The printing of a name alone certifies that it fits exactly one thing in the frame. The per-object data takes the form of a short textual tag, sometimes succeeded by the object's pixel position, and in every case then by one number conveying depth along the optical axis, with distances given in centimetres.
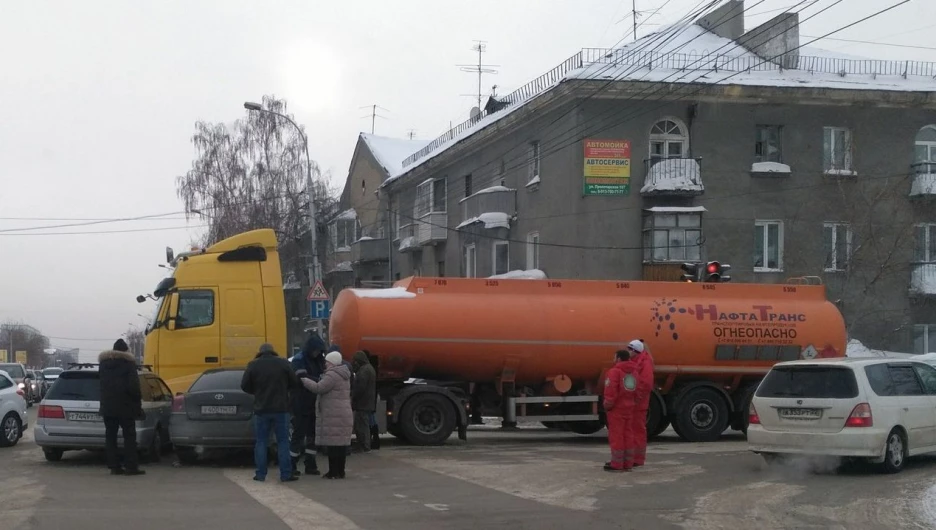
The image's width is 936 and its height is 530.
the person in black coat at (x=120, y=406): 1431
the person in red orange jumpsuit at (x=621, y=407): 1420
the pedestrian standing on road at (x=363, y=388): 1678
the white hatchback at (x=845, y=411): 1359
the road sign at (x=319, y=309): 2841
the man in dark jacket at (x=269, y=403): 1329
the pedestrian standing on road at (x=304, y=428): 1417
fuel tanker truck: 1831
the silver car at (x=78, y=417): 1541
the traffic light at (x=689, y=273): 2158
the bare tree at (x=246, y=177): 5184
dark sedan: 1486
